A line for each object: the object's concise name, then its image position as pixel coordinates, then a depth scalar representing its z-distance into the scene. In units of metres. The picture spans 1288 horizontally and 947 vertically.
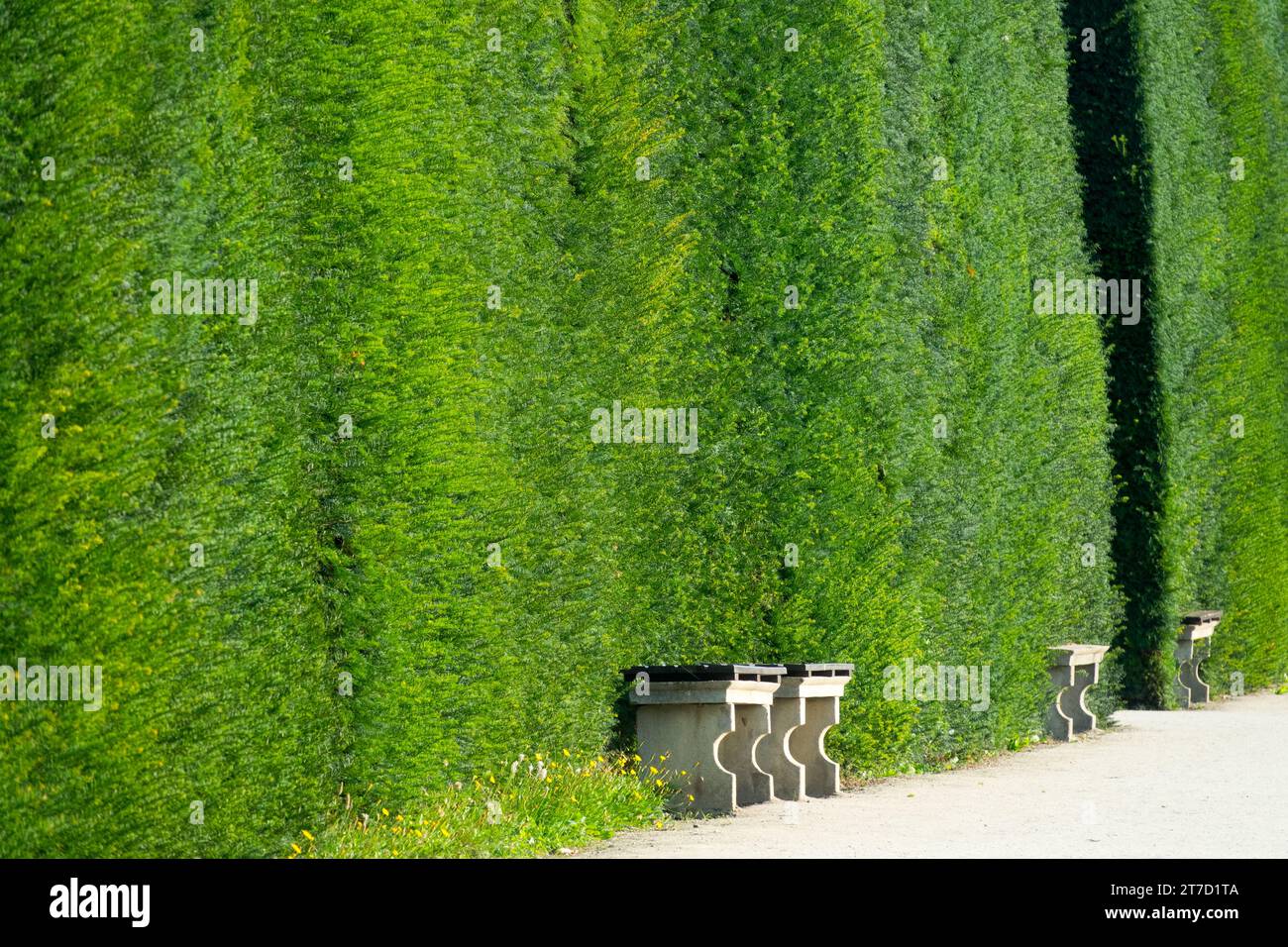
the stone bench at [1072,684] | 16.67
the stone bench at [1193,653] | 20.84
